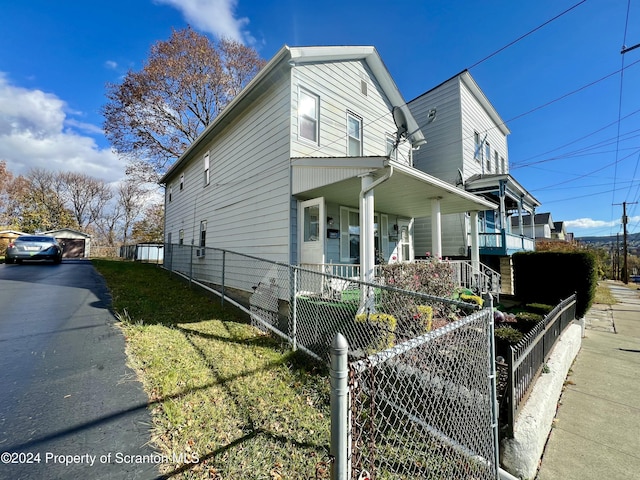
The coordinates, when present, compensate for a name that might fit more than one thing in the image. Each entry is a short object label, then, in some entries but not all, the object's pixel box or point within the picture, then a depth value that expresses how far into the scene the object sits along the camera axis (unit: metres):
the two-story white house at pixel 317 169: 6.34
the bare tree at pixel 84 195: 40.56
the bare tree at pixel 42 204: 34.03
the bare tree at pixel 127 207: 41.28
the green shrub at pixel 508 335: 4.50
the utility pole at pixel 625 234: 22.91
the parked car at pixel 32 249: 13.64
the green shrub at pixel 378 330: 3.85
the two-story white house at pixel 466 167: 11.58
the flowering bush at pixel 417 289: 4.34
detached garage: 33.00
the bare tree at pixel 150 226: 35.65
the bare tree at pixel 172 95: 16.30
